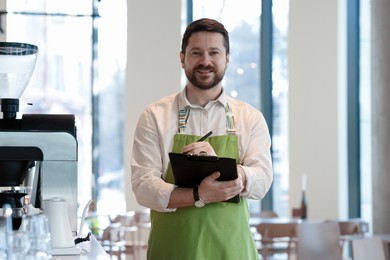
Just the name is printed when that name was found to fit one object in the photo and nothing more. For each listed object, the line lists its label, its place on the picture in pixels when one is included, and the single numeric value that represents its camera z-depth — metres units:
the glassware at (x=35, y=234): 2.63
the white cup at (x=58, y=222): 3.47
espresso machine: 3.53
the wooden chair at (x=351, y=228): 9.93
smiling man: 3.68
